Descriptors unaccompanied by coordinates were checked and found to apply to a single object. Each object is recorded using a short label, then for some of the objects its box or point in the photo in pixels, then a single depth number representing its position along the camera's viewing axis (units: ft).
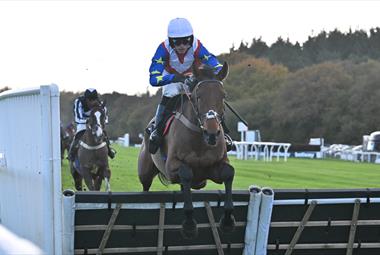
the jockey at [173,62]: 43.83
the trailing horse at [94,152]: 71.26
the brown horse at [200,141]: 38.22
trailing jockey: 73.15
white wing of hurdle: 30.27
